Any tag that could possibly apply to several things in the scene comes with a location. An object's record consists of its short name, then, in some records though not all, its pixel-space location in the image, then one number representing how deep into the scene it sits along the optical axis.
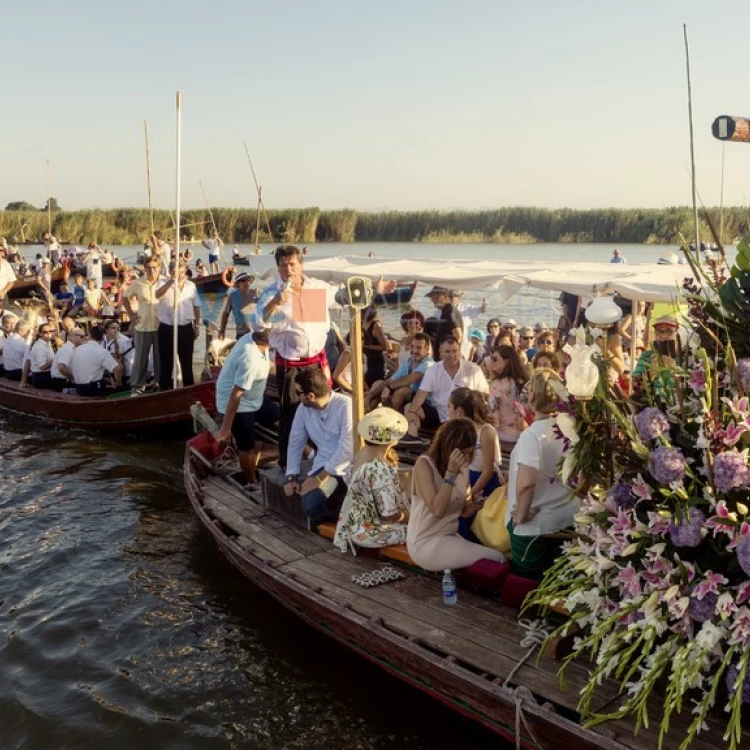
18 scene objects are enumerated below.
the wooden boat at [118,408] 12.32
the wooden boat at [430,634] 4.01
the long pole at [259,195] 32.81
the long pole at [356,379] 6.51
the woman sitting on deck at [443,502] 5.12
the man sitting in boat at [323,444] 6.62
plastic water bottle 5.18
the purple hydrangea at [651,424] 3.47
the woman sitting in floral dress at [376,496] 5.79
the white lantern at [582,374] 3.62
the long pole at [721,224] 3.37
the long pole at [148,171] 19.03
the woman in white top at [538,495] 4.77
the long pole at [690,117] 5.03
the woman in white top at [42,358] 14.56
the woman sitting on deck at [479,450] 5.76
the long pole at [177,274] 10.72
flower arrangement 3.32
